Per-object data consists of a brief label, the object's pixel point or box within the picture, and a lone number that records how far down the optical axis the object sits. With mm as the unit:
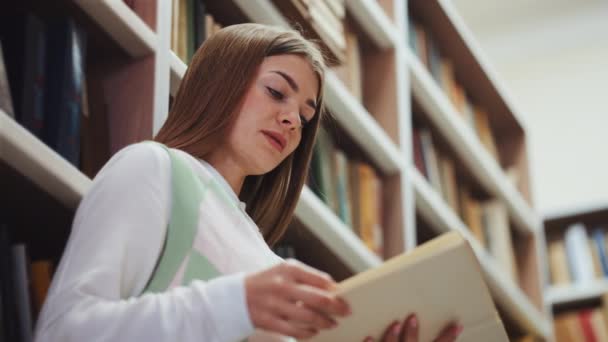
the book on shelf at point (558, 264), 3604
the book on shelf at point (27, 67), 1358
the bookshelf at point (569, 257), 3506
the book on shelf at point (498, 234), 3203
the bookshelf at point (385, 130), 1509
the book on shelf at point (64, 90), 1385
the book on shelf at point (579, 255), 3553
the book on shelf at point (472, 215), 3074
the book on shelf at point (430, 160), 2828
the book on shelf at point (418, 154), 2776
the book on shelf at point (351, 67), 2352
